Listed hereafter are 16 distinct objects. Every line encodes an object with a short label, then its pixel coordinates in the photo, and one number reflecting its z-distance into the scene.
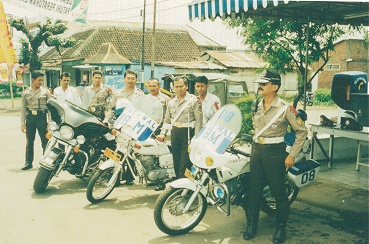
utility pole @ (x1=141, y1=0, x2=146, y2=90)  20.80
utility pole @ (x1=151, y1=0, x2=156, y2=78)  22.14
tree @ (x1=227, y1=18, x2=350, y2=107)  9.99
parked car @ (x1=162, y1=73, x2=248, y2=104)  14.90
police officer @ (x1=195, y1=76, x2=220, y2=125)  5.65
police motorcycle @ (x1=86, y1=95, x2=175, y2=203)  5.36
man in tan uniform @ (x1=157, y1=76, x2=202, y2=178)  5.59
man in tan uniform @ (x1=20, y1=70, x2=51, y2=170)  7.62
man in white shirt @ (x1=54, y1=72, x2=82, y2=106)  9.05
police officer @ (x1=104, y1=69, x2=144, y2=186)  6.98
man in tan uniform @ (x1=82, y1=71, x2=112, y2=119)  8.19
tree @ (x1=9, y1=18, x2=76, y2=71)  24.94
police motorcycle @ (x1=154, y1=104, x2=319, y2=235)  4.28
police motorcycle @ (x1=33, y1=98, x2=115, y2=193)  5.94
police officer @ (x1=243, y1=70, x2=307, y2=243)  4.20
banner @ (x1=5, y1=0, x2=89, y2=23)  13.88
